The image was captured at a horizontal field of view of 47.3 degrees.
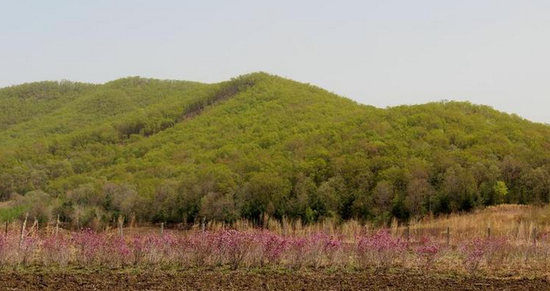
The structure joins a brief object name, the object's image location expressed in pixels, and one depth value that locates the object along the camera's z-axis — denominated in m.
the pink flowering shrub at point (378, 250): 18.83
